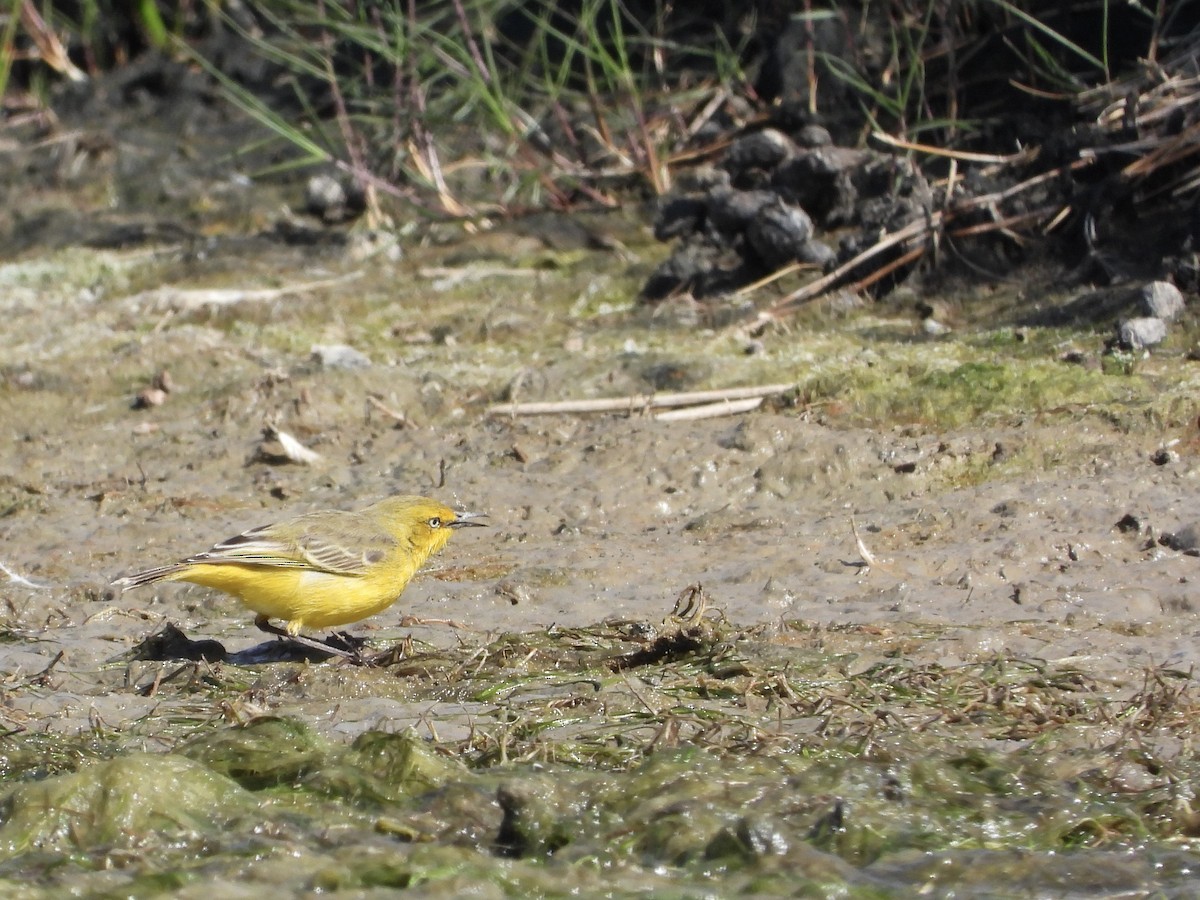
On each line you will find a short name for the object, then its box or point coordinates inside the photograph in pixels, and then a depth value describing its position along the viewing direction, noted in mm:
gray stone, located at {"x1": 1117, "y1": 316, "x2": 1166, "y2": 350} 15750
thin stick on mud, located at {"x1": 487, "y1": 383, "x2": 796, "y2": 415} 16141
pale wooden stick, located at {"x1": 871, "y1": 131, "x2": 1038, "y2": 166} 18719
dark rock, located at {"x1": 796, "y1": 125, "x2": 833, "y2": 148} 20375
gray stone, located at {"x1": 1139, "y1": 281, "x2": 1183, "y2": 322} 16078
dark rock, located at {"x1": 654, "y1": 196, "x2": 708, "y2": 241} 19875
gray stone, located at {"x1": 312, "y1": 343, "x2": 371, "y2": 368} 18187
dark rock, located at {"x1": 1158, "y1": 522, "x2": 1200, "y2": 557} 12344
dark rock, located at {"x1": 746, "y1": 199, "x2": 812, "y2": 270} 18937
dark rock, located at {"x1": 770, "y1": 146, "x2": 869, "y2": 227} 19625
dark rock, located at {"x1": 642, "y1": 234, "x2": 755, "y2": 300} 19312
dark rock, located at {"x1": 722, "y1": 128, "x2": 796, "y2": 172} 20078
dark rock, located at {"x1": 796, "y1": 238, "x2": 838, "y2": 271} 18906
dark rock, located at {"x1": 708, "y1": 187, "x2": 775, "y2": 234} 19219
